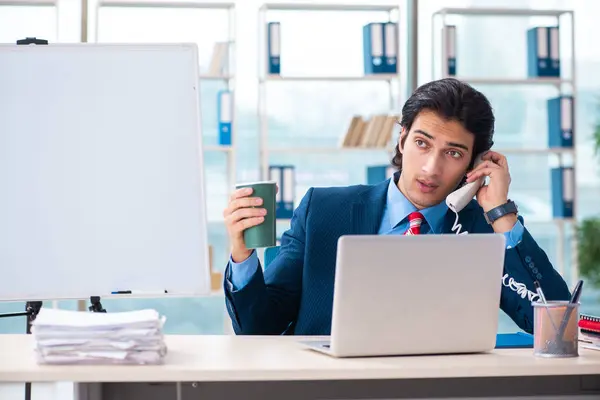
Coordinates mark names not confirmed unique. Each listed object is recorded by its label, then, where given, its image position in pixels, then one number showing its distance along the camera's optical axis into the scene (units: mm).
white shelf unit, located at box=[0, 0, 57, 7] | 4891
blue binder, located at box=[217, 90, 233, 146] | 4883
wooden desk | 1446
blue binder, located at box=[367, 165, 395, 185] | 4996
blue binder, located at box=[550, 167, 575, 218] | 5184
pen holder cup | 1664
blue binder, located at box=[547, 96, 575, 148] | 5164
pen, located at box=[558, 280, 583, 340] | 1665
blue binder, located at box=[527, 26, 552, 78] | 5164
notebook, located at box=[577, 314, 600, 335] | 1825
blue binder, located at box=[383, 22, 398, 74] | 5051
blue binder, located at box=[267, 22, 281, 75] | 4930
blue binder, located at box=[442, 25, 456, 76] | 5109
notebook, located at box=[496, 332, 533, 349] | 1845
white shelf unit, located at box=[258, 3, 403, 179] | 4957
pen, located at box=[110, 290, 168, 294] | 2113
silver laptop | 1550
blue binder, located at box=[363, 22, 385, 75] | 5031
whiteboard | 2084
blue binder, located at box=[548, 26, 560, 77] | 5176
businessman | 2170
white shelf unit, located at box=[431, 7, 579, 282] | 5138
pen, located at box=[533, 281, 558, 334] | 1665
